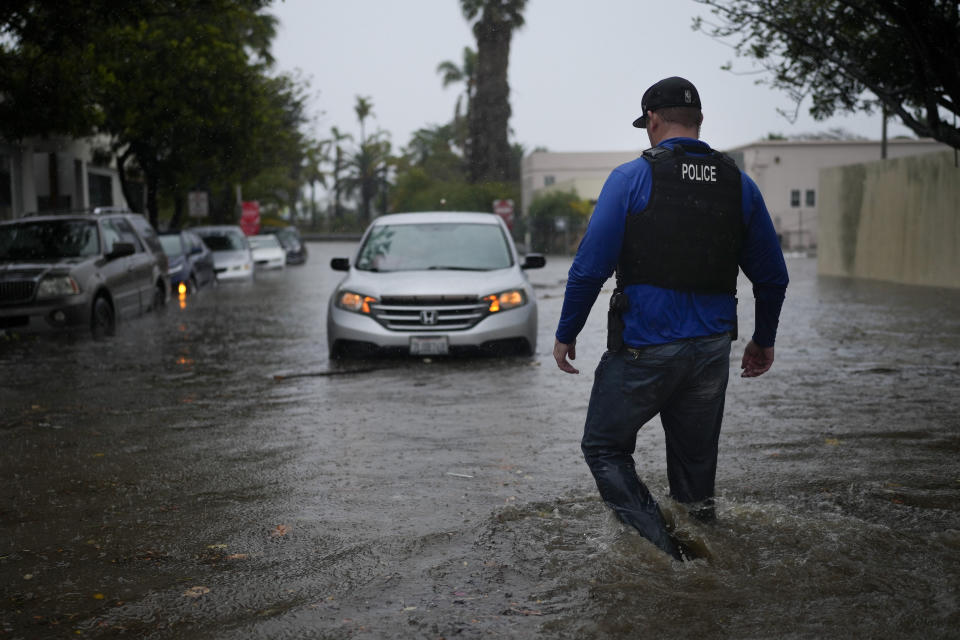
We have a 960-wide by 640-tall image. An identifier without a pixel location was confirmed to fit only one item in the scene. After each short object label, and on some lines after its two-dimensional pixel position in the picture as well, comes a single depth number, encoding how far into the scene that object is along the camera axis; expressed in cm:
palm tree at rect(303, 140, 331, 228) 9625
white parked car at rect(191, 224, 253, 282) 3112
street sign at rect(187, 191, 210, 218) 3694
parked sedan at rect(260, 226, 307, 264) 4797
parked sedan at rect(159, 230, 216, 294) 2438
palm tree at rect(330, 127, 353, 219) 9994
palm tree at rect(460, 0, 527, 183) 4844
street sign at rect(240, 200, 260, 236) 5534
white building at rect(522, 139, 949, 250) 5812
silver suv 1173
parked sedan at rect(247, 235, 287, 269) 4072
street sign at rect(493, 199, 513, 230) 4519
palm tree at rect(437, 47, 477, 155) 7919
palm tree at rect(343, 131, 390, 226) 10075
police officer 454
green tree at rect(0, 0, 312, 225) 1970
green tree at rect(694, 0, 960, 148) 1256
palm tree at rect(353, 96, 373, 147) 9544
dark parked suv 1533
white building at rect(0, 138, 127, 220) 2691
